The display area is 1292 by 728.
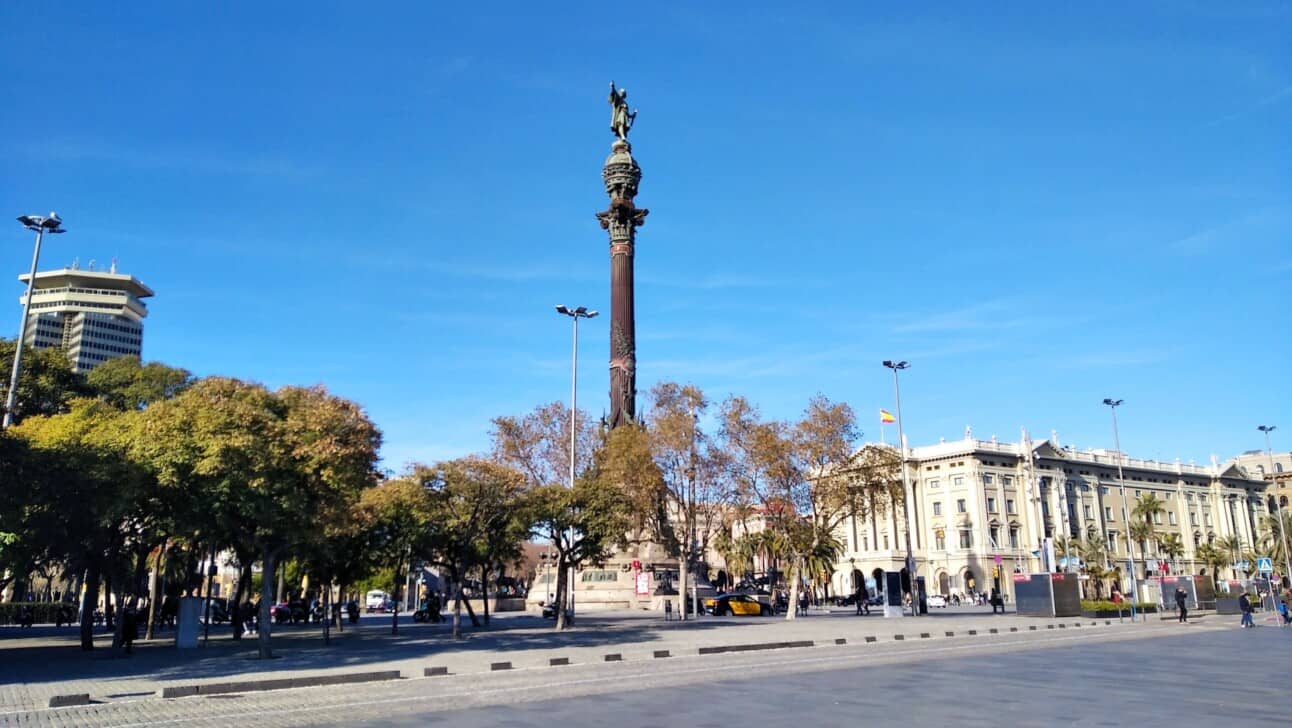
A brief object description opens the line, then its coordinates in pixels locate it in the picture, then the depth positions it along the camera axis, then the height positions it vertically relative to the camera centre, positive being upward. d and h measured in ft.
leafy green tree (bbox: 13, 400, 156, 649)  79.61 +7.12
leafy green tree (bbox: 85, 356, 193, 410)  147.13 +31.89
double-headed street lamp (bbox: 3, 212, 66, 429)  110.01 +42.11
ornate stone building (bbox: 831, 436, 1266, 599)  317.42 +21.73
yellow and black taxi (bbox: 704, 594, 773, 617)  169.89 -5.41
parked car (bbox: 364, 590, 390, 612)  272.35 -6.83
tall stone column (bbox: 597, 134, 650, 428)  198.91 +67.35
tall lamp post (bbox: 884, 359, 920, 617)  165.78 +0.58
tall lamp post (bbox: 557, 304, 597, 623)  141.38 +42.00
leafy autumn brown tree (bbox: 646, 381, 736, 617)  158.81 +16.51
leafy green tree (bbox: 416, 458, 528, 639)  103.40 +8.39
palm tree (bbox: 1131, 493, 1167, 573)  317.63 +21.99
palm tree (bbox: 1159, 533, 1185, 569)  319.88 +9.39
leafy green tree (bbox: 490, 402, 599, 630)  215.31 +31.06
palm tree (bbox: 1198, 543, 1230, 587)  343.67 +6.37
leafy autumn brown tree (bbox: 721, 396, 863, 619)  152.66 +17.21
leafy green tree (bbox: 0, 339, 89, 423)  130.52 +28.27
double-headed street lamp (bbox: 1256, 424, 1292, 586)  266.92 +6.43
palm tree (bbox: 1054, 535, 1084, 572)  293.80 +9.00
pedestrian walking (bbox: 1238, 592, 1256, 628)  117.80 -4.85
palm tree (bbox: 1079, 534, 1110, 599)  246.56 +6.49
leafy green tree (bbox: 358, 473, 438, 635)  100.22 +6.54
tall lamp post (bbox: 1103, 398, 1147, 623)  158.17 -1.90
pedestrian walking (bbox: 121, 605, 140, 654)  87.35 -4.61
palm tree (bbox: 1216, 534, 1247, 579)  355.97 +10.53
